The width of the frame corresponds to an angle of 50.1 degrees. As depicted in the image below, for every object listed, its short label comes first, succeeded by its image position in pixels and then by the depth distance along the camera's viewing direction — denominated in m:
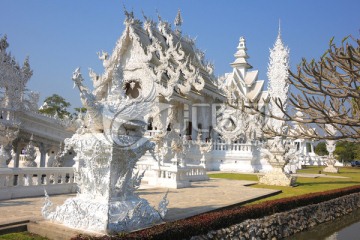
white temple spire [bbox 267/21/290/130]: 22.35
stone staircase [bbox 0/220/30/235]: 5.76
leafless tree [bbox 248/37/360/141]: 7.84
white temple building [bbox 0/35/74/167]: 16.88
